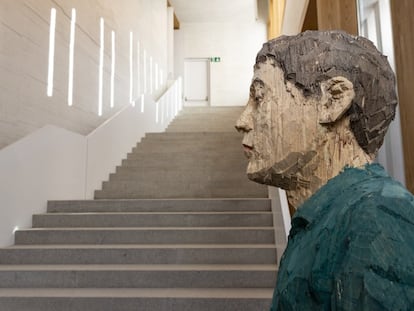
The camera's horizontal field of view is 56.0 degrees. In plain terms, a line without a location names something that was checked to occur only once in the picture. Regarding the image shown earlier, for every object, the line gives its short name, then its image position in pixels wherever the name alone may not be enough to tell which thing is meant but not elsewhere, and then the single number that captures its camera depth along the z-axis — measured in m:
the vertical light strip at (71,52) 5.13
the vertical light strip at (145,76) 8.76
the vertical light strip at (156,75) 9.86
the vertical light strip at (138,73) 8.16
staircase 2.75
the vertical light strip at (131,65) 7.56
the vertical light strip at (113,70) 6.58
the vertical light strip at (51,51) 4.65
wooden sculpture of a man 0.47
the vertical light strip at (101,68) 6.07
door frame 13.91
